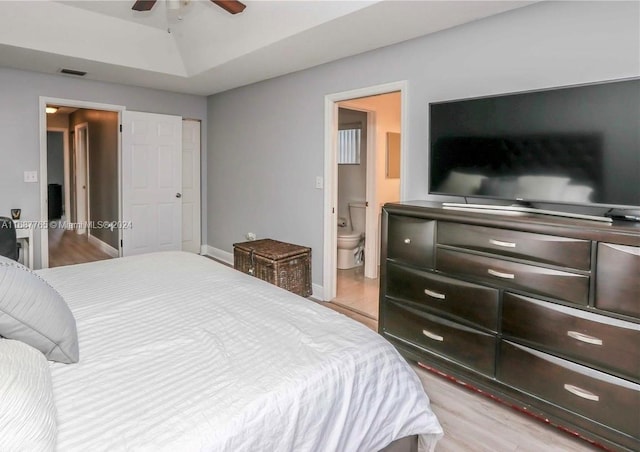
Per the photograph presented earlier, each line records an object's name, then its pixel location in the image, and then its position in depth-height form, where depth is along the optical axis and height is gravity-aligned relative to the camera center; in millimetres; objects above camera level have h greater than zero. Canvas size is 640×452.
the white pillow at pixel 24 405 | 810 -462
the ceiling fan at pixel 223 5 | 2422 +1219
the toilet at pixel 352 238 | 5082 -456
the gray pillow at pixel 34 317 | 1154 -361
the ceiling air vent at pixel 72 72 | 4242 +1384
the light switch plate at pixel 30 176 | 4359 +248
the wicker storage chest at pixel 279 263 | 3781 -620
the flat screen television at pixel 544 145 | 1914 +330
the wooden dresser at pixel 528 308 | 1782 -554
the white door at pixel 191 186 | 5762 +214
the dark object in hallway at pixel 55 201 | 9883 -59
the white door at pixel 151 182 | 5074 +233
